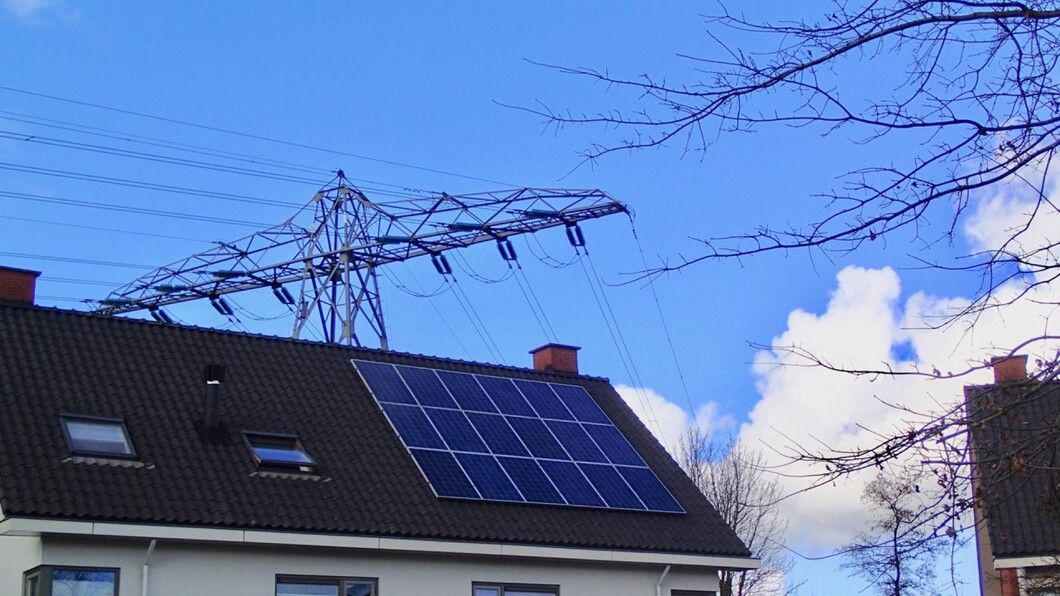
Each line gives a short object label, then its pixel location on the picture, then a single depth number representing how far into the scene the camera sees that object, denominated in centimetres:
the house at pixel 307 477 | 1638
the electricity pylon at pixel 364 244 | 3662
